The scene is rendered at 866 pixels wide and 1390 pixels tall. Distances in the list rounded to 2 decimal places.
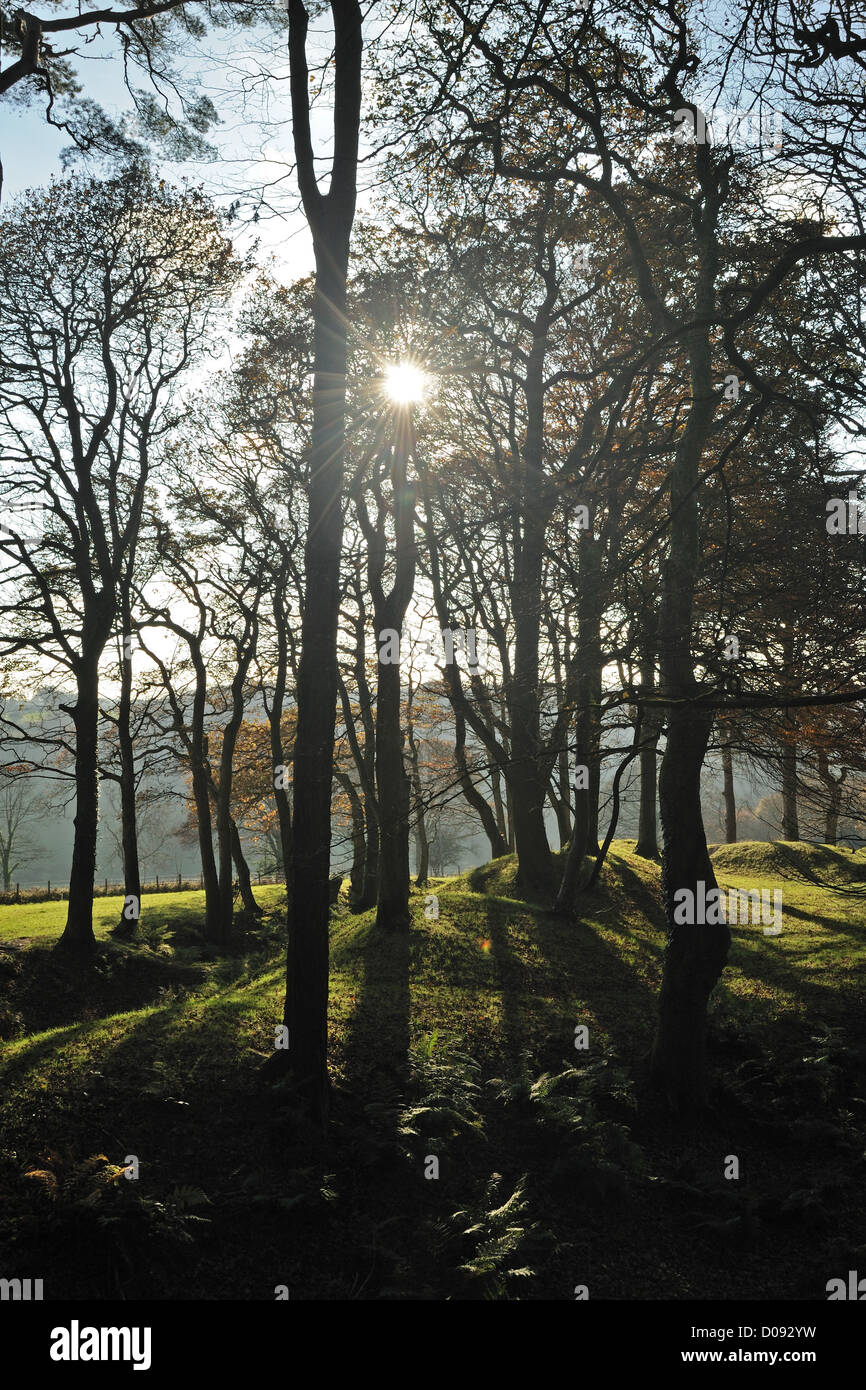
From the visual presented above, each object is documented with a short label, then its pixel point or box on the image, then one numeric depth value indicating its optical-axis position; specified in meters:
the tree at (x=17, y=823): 17.51
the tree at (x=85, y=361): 13.87
